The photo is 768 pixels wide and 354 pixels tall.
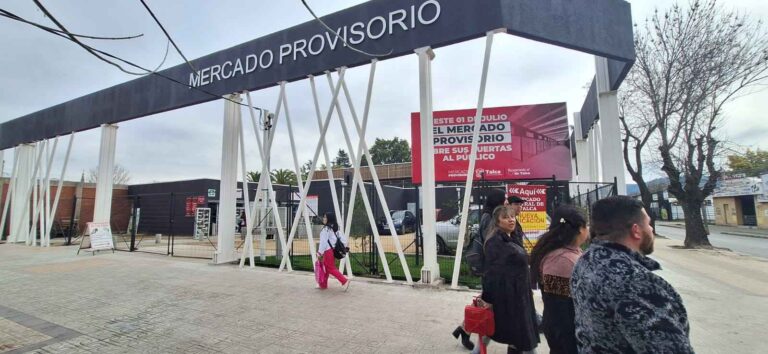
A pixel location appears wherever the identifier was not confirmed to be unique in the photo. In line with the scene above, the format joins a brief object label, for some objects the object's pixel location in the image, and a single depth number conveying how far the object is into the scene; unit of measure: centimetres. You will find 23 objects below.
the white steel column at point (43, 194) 1520
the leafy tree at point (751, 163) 2819
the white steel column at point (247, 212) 951
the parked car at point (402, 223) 1983
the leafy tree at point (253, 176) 3399
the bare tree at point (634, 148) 1652
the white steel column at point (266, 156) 931
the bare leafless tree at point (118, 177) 4557
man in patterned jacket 139
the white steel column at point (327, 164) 815
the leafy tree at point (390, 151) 4959
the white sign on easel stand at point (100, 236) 1290
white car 1138
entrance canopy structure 664
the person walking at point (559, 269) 243
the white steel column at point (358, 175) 747
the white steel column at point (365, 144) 739
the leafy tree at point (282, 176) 3385
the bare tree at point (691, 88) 1255
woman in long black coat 291
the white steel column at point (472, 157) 667
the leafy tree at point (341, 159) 6208
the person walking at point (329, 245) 682
